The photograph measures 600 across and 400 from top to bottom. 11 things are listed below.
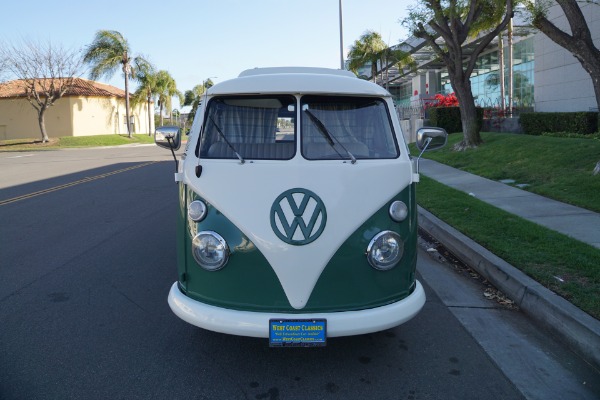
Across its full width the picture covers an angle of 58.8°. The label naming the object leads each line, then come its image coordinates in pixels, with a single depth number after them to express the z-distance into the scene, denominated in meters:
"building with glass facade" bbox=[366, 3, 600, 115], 21.88
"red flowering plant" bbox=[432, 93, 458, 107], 26.35
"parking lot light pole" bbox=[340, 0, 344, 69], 26.92
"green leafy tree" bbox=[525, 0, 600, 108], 10.71
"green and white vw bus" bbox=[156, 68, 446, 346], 3.59
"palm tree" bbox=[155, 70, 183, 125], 60.88
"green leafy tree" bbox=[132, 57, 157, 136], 55.04
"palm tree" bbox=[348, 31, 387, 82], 37.22
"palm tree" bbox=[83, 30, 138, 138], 49.88
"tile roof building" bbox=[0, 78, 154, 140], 49.47
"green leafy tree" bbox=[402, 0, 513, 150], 17.00
